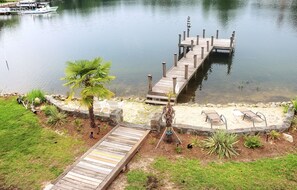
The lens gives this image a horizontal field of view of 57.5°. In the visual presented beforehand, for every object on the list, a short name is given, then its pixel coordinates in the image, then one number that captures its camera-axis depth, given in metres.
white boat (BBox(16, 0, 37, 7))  65.81
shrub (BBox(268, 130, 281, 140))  11.95
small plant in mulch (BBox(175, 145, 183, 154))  11.26
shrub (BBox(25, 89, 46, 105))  16.16
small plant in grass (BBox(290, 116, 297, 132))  12.74
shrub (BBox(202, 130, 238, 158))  11.06
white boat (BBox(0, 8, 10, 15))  60.78
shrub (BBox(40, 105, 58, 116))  14.42
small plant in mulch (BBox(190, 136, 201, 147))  11.66
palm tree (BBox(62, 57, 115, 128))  11.73
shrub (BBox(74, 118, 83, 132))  13.25
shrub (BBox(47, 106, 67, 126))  13.84
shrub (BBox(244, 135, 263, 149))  11.38
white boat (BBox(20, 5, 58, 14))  61.03
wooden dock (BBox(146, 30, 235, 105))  18.41
